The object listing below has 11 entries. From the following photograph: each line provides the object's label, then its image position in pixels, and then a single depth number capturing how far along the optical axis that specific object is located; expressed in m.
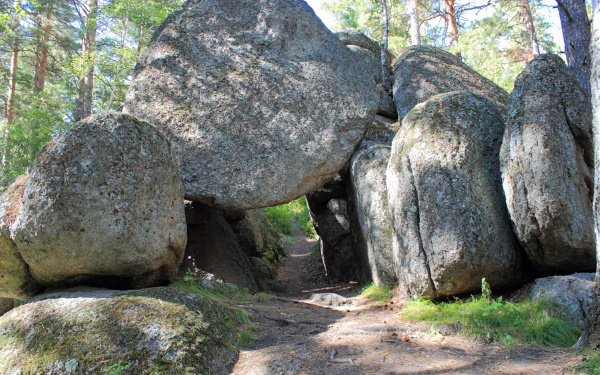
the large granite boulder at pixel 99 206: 4.31
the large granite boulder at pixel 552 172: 4.79
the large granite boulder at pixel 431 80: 8.88
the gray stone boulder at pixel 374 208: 6.55
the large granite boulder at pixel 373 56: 10.00
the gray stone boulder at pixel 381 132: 8.56
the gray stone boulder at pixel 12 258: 4.62
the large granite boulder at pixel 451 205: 5.20
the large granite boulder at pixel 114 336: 3.46
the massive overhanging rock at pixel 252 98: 6.82
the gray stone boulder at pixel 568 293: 4.22
